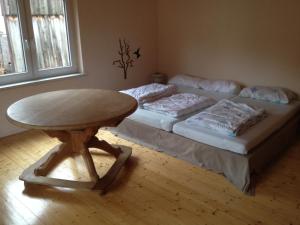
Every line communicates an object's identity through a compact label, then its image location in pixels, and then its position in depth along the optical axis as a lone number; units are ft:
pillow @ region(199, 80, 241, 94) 12.25
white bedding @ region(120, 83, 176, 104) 10.71
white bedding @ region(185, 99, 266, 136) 8.20
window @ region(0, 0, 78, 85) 10.77
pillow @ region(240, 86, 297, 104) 10.77
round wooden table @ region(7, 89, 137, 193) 6.77
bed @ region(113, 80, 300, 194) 7.65
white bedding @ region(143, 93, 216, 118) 9.72
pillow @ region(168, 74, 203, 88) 13.31
